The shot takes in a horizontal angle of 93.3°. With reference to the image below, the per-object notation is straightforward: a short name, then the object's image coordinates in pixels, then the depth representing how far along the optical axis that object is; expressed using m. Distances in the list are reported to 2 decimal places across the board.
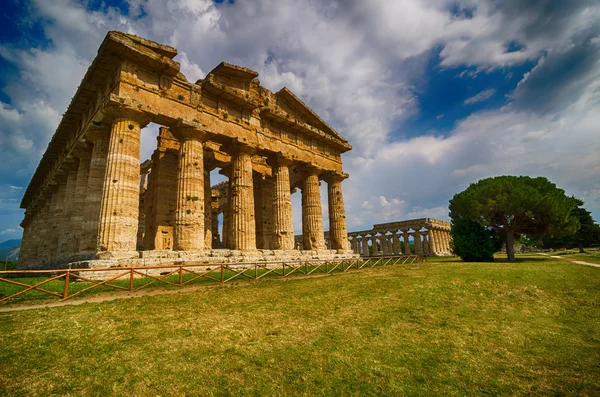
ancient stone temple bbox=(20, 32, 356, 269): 14.22
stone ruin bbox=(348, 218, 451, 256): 48.53
